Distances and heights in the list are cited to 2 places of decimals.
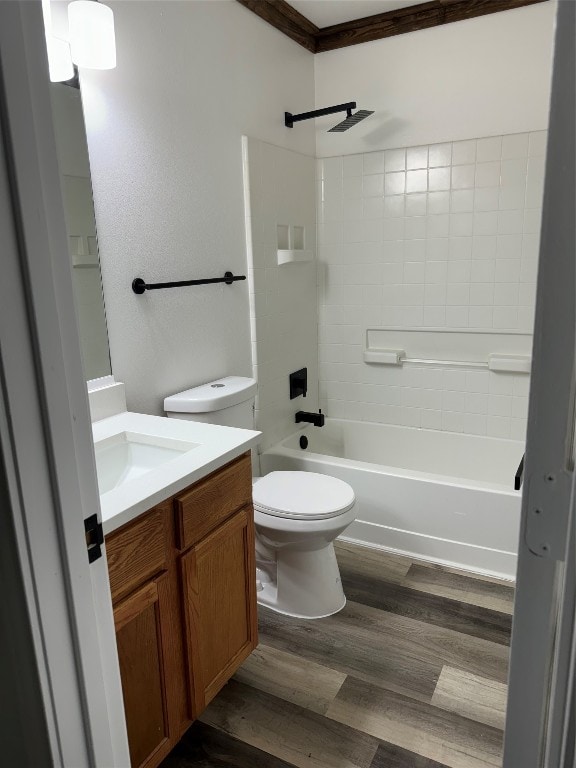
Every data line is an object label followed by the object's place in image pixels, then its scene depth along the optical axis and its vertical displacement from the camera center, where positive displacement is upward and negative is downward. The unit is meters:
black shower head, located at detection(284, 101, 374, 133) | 2.62 +0.67
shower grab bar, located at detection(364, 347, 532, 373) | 2.86 -0.58
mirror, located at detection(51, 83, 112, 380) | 1.68 +0.11
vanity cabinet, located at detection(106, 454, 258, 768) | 1.28 -0.87
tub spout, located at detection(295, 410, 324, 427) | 3.17 -0.89
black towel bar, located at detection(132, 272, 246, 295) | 2.00 -0.09
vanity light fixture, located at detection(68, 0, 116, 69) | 1.57 +0.65
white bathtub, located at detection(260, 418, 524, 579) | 2.39 -1.12
